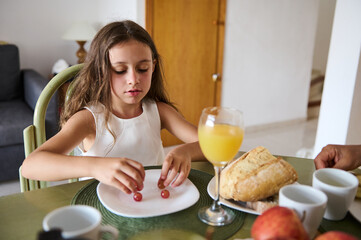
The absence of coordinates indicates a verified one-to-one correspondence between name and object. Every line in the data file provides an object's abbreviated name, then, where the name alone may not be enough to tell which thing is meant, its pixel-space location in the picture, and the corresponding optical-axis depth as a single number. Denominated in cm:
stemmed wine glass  79
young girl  99
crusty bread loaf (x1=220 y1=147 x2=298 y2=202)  83
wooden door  316
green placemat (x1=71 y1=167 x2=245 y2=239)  76
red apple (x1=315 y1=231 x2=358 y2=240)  50
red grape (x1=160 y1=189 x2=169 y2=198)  91
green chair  116
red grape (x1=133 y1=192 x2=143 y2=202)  88
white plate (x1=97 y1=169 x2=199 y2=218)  82
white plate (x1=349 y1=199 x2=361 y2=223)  82
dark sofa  256
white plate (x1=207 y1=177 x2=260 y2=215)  84
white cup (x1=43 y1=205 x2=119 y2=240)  56
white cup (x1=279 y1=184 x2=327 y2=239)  66
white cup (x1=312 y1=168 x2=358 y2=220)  78
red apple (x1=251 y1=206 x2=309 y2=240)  54
